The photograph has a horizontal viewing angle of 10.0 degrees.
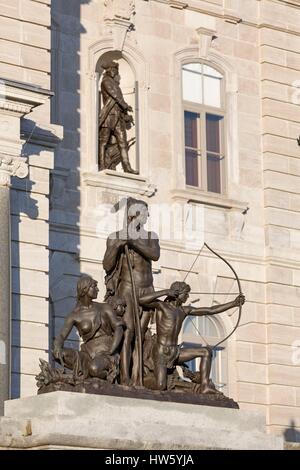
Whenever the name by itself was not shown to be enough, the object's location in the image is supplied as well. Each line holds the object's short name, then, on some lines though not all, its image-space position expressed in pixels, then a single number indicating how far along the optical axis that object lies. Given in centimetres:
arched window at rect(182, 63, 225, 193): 3203
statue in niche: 3086
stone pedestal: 2248
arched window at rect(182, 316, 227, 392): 3127
